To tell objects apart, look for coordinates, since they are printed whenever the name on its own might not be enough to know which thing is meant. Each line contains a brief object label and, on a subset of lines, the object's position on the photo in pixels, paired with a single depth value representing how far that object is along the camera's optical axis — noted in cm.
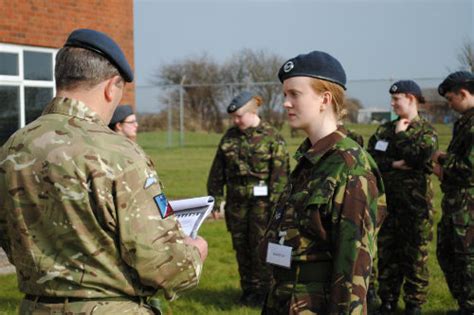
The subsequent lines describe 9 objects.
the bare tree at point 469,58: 1621
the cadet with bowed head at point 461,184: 534
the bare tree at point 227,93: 2703
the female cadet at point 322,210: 259
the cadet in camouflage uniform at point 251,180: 669
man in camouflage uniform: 218
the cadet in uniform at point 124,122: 563
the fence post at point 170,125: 2859
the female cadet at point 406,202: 595
